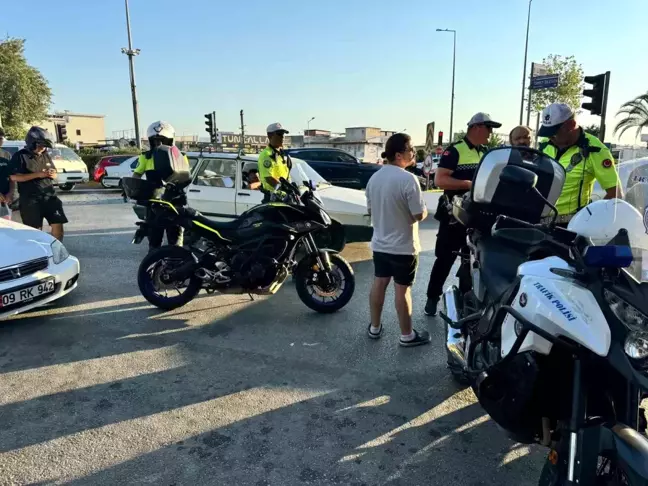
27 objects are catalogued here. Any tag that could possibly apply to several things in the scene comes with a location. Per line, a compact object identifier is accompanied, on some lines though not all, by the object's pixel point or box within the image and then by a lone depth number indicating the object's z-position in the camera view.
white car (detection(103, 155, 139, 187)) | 17.72
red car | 17.80
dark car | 14.18
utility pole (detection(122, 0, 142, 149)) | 23.38
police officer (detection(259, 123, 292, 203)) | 5.97
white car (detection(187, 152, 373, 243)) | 7.30
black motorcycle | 4.60
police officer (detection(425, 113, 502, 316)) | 4.30
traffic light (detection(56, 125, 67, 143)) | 23.36
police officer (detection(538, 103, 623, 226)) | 3.68
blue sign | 17.00
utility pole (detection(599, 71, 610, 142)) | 8.46
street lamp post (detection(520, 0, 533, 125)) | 24.98
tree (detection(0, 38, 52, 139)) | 32.06
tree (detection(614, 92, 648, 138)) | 21.53
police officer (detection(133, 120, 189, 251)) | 5.78
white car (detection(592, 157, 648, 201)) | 2.22
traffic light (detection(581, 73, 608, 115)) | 8.55
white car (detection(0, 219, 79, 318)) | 4.05
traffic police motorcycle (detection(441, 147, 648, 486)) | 1.62
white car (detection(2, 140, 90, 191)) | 16.66
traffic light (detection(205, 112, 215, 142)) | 17.44
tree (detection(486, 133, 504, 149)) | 30.62
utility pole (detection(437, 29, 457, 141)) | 31.85
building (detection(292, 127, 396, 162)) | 41.94
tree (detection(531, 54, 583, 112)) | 24.80
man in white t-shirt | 3.67
